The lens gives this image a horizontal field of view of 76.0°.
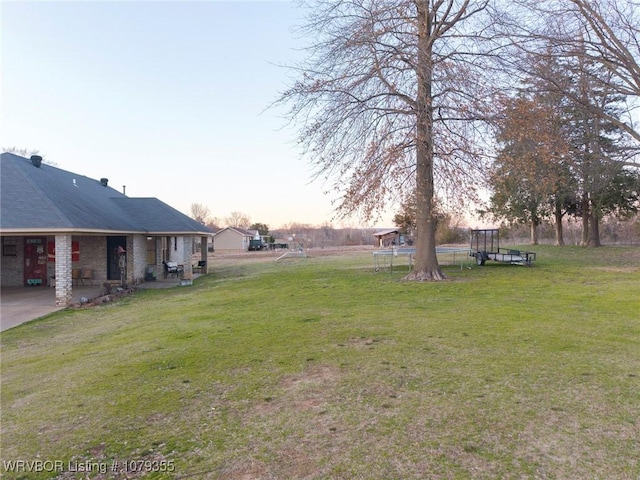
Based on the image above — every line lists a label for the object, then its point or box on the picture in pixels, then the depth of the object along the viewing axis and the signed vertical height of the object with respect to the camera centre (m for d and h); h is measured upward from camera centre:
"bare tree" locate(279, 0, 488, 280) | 11.81 +4.16
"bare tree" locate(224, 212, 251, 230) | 83.50 +5.14
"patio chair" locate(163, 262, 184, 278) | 19.78 -1.19
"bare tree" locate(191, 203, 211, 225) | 79.28 +6.38
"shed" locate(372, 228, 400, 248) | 48.59 +0.56
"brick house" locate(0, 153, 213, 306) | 12.56 +0.58
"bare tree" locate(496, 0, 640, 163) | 14.80 +7.44
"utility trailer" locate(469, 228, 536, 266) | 17.78 -0.47
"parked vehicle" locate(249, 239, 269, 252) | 54.50 -0.15
